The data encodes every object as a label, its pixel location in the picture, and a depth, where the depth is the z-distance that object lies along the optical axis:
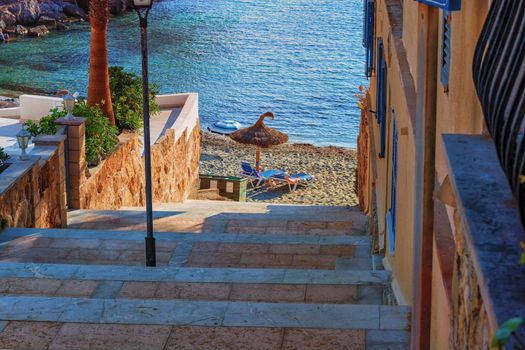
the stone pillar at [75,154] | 14.11
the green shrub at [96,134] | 15.65
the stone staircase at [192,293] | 6.39
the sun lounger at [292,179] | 29.96
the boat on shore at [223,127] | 36.99
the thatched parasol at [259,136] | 26.95
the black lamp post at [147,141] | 9.93
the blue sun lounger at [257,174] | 29.78
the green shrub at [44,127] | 14.32
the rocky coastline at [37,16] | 59.97
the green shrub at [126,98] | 18.88
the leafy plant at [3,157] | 12.35
